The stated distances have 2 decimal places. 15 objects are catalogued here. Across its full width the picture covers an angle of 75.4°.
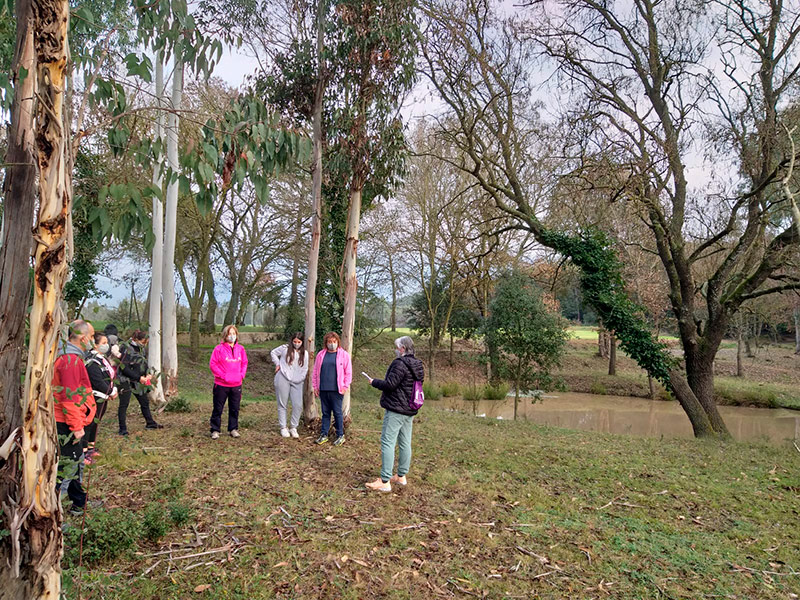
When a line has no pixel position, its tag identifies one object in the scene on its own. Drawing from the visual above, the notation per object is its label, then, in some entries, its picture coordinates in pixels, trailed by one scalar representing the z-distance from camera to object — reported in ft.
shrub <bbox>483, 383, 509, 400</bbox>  58.34
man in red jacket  13.74
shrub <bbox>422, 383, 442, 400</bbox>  62.83
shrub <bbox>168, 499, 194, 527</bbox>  14.55
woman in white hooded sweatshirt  26.71
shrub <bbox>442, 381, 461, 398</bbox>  64.34
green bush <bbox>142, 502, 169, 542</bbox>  13.48
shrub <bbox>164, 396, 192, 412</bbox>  34.24
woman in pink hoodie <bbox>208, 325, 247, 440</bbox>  25.02
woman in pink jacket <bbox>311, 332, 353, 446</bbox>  24.54
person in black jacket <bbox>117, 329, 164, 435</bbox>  25.08
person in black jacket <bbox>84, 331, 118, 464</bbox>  15.88
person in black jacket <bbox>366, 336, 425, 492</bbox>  18.62
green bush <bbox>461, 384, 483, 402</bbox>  57.82
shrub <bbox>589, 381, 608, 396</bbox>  76.23
